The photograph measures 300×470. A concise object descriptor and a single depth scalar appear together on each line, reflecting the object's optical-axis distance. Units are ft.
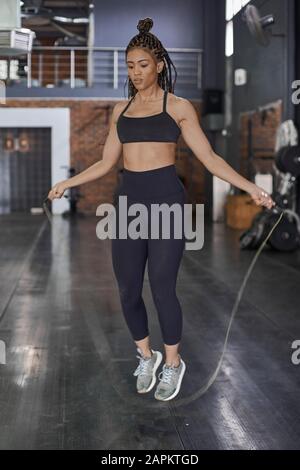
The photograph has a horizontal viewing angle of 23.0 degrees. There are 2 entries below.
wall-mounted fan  16.46
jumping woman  8.06
